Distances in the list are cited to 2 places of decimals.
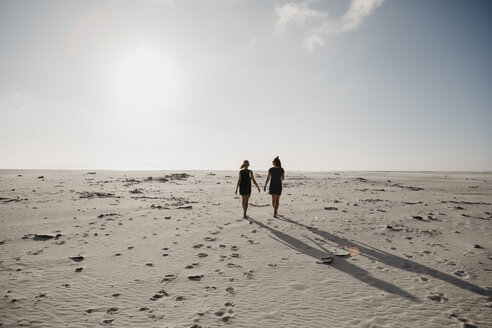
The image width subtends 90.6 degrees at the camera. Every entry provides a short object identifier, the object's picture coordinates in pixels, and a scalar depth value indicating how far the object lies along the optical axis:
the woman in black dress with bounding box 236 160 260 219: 12.06
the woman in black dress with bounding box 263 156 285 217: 12.06
